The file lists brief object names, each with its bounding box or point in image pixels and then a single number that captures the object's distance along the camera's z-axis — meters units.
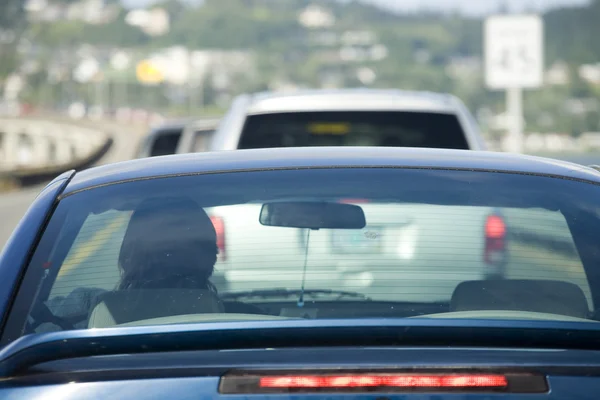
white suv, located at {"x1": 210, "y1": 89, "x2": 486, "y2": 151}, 17.81
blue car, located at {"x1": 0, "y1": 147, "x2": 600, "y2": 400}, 5.14
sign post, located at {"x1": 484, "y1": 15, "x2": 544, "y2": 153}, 38.22
